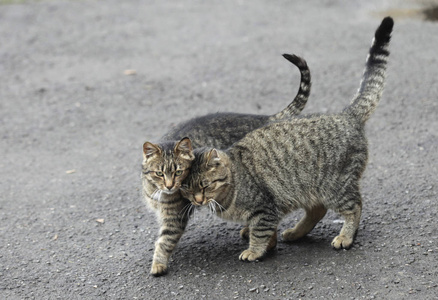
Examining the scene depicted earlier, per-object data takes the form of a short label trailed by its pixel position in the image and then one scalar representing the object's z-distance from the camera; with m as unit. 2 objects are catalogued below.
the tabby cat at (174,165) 8.10
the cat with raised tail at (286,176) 8.43
